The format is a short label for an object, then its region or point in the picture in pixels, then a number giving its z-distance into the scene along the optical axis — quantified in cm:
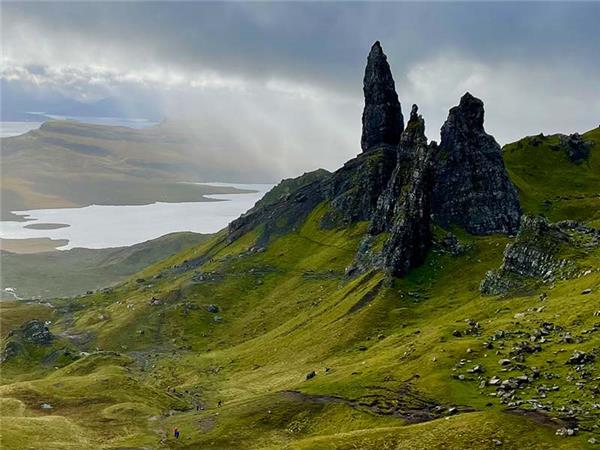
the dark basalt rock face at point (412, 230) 18288
